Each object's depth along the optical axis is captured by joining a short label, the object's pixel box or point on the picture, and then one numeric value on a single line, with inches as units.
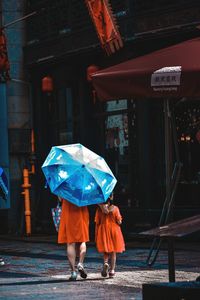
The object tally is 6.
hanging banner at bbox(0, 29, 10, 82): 929.5
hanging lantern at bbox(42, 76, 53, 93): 975.6
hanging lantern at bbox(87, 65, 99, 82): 896.7
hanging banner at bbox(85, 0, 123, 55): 495.2
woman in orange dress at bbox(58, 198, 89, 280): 546.3
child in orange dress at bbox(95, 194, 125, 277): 542.9
